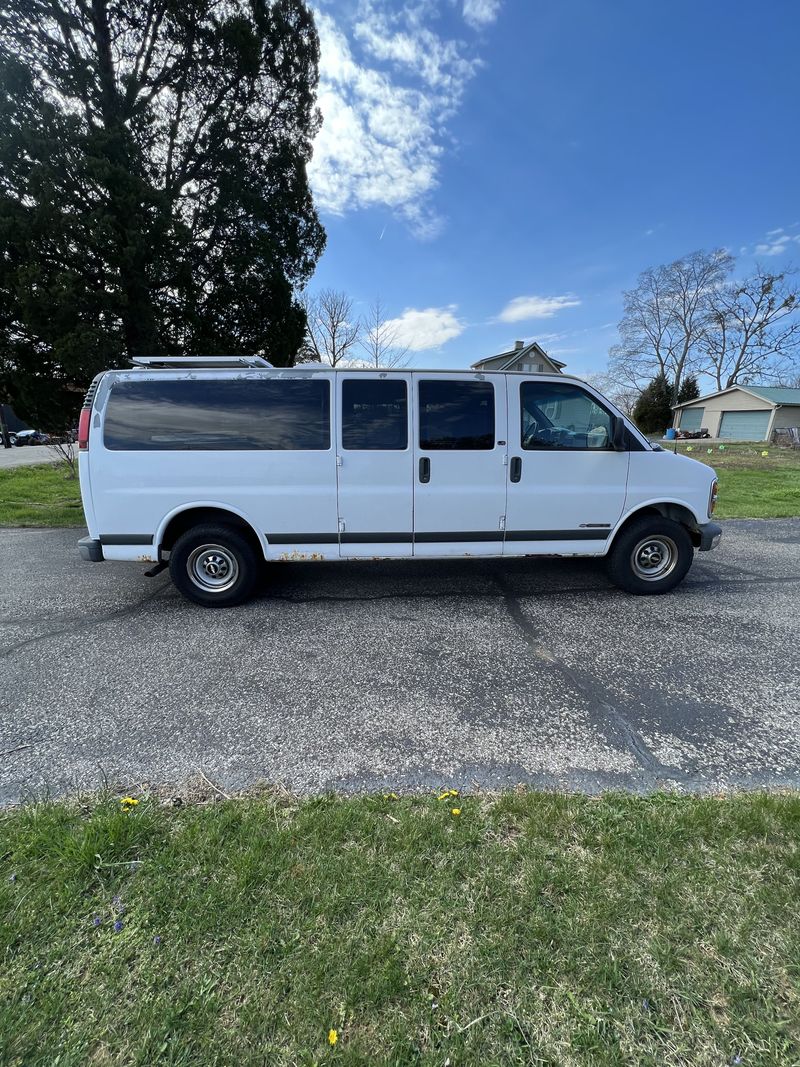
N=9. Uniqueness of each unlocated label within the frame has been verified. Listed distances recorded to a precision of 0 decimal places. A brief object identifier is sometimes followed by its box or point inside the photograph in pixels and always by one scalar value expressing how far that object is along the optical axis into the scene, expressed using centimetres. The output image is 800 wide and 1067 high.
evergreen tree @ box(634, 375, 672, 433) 4603
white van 421
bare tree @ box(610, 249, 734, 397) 4700
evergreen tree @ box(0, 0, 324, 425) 635
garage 3353
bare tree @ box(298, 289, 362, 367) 2194
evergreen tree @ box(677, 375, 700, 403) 4831
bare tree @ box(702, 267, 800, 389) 4531
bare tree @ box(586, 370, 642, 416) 4988
